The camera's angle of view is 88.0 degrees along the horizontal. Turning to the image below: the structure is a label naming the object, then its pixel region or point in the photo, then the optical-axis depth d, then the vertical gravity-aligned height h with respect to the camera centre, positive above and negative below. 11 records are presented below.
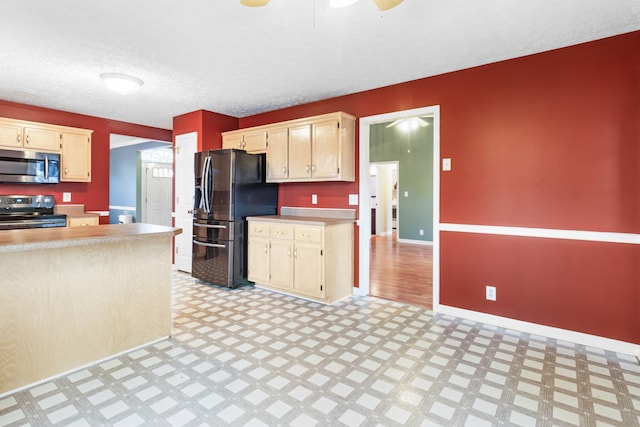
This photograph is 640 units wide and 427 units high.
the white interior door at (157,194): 7.49 +0.32
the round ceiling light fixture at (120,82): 3.31 +1.26
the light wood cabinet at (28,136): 4.15 +0.93
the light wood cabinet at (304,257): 3.52 -0.55
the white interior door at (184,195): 4.91 +0.19
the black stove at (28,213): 4.07 -0.07
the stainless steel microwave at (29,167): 4.12 +0.52
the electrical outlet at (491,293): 3.03 -0.77
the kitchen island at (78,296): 1.92 -0.59
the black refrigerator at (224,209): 4.02 -0.01
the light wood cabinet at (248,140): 4.38 +0.94
